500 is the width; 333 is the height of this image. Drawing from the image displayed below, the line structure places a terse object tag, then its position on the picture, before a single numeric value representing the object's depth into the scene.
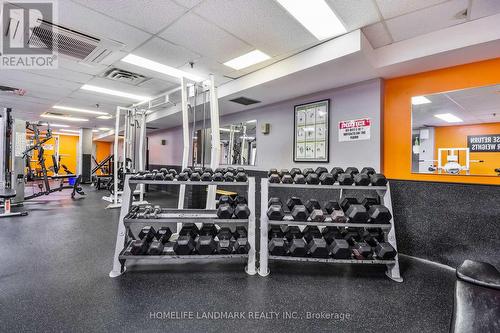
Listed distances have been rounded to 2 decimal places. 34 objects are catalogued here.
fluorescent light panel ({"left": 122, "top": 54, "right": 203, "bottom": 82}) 3.40
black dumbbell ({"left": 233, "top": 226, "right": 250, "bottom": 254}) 2.34
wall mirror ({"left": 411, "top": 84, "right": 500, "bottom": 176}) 2.46
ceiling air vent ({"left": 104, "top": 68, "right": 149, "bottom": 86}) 3.83
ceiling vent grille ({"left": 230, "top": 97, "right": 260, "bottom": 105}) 4.39
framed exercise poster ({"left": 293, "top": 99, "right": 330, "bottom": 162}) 3.70
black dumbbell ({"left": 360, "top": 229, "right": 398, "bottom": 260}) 2.27
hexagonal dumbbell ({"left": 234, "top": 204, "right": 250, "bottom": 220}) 2.37
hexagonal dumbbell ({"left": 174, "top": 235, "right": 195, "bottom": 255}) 2.28
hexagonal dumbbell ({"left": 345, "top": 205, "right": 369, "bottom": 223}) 2.31
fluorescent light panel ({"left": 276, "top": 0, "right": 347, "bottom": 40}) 2.15
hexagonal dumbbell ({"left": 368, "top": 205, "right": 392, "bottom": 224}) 2.31
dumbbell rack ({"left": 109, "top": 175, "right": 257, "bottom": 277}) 2.27
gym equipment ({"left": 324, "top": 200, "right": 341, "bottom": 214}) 2.61
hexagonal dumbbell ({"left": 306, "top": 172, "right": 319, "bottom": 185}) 2.46
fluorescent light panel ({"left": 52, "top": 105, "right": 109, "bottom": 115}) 6.39
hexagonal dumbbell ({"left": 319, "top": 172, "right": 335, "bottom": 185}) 2.45
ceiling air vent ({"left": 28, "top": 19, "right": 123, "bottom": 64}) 2.61
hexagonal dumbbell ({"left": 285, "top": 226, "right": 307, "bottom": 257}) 2.32
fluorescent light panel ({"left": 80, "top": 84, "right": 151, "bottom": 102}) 4.66
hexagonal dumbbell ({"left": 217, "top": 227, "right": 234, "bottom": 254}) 2.34
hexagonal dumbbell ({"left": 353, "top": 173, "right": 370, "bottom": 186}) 2.39
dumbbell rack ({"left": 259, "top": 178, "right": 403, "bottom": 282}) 2.29
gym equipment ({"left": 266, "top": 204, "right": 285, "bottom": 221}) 2.40
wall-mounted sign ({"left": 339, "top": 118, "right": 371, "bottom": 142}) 3.25
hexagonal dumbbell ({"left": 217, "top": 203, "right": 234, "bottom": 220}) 2.36
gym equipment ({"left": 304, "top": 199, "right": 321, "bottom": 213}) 2.62
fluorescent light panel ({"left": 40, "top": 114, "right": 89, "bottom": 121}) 7.51
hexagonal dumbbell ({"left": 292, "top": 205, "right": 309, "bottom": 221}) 2.39
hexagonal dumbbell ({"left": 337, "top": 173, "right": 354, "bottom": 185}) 2.42
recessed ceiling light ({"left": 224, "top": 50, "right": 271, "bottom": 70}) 3.17
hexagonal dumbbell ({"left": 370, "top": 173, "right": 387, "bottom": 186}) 2.42
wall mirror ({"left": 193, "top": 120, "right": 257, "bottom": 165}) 5.04
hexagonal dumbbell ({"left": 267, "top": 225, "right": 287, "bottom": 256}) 2.34
